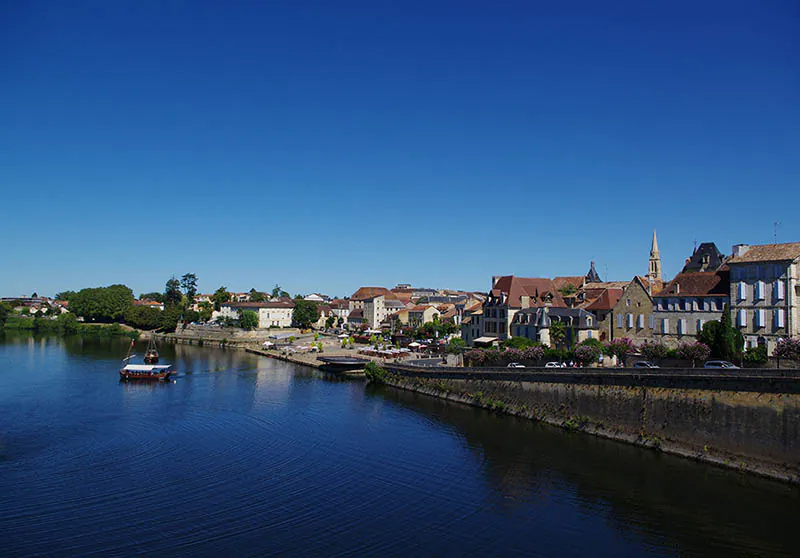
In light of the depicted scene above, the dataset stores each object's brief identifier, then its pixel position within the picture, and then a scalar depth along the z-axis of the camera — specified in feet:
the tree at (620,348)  156.46
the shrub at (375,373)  207.62
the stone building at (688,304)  159.02
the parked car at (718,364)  123.03
